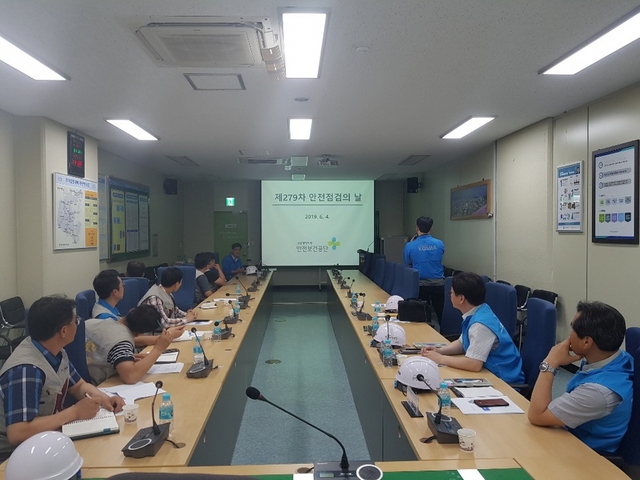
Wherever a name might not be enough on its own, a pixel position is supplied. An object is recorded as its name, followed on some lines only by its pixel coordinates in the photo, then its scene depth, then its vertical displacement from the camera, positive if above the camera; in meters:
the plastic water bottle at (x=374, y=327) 3.04 -0.70
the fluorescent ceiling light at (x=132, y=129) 4.24 +1.14
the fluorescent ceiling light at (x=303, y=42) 2.14 +1.10
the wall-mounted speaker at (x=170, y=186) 8.22 +0.94
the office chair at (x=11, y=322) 3.47 -0.79
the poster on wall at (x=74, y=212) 4.16 +0.22
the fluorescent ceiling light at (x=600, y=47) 2.30 +1.13
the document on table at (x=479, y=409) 1.73 -0.75
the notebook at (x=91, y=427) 1.57 -0.75
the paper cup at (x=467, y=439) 1.44 -0.72
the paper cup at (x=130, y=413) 1.70 -0.74
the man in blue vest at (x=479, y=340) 2.22 -0.59
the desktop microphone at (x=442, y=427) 1.49 -0.72
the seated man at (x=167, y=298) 3.54 -0.57
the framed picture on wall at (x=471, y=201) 5.66 +0.46
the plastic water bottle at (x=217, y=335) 3.00 -0.74
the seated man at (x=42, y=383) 1.49 -0.57
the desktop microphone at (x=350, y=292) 4.98 -0.75
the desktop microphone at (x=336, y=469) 1.26 -0.74
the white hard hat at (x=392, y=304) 3.87 -0.68
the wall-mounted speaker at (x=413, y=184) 8.62 +1.00
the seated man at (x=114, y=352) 2.13 -0.63
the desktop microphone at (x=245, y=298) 4.50 -0.73
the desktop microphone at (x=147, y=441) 1.42 -0.73
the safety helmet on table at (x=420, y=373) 1.92 -0.66
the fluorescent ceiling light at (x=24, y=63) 2.48 +1.11
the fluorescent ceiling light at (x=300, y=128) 4.23 +1.15
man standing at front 5.34 -0.39
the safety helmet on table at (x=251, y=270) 7.23 -0.66
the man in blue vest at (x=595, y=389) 1.46 -0.57
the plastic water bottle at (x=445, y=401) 1.63 -0.67
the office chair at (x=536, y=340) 2.22 -0.60
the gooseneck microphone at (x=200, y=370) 2.22 -0.74
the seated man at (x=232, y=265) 7.35 -0.58
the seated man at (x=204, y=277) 5.33 -0.60
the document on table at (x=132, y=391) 1.95 -0.77
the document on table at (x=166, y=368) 2.32 -0.77
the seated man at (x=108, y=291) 2.71 -0.38
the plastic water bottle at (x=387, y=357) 2.37 -0.72
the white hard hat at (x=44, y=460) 0.98 -0.55
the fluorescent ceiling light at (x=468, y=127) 4.23 +1.15
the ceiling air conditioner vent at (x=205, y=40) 2.17 +1.08
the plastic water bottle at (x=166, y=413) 1.62 -0.71
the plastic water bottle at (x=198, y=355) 2.42 -0.73
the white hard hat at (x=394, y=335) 2.68 -0.67
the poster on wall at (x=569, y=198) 3.81 +0.32
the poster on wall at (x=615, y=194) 3.17 +0.30
